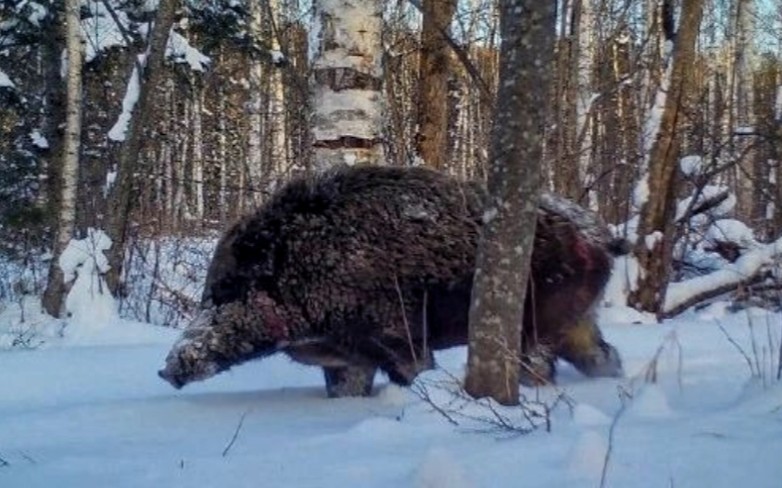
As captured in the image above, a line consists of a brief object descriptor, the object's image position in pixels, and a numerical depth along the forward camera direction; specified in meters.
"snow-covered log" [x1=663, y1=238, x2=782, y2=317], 9.08
